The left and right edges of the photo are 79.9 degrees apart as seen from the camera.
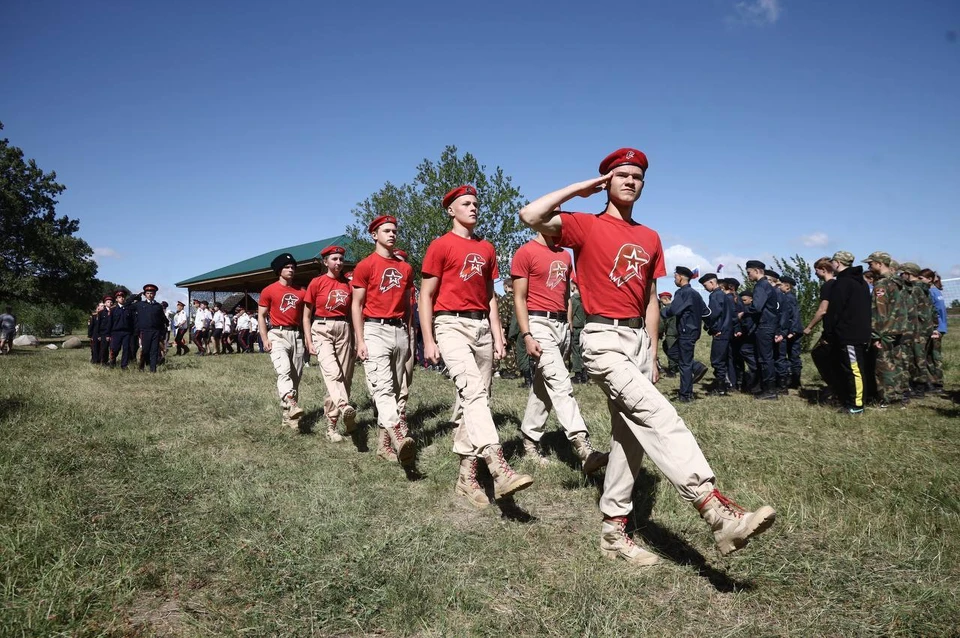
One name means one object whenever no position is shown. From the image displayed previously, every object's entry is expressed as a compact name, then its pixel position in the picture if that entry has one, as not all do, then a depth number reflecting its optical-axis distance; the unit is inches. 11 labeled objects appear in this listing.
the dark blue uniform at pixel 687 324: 386.6
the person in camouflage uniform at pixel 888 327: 345.7
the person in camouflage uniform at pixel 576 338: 470.6
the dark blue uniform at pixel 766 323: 401.7
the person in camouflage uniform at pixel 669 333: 454.0
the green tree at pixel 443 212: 1034.7
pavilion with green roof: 1222.3
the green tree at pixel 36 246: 1398.9
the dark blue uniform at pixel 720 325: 411.8
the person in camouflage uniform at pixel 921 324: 393.7
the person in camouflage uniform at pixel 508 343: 543.5
